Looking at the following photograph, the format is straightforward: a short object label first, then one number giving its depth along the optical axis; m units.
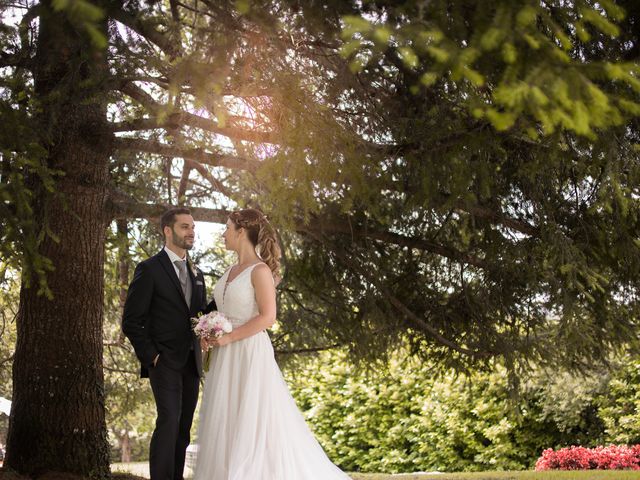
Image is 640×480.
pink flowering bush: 11.27
